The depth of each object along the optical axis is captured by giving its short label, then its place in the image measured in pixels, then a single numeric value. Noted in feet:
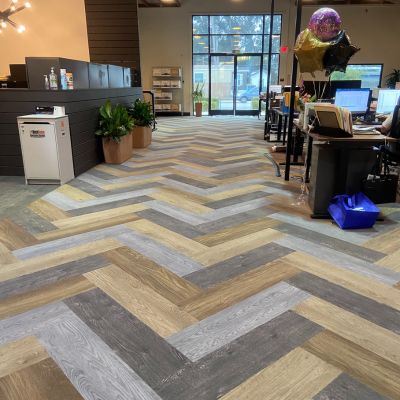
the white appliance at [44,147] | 13.98
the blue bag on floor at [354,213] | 10.16
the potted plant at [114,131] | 18.03
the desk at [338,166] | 10.82
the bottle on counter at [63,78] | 15.17
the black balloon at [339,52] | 11.51
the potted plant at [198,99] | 45.79
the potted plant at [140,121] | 23.18
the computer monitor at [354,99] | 16.16
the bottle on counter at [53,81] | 15.01
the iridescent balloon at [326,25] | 11.57
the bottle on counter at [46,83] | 15.24
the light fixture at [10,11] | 25.22
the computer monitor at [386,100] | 16.48
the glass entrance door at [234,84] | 45.37
